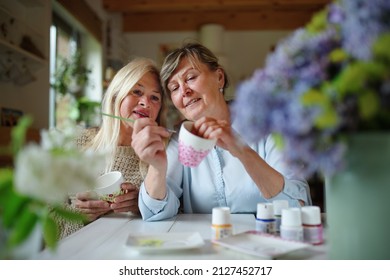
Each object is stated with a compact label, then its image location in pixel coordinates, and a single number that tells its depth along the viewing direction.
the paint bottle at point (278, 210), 0.83
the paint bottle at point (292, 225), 0.72
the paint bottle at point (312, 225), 0.72
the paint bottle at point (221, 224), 0.75
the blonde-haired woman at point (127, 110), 1.37
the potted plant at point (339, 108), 0.42
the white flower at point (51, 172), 0.43
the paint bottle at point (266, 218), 0.81
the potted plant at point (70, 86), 2.73
